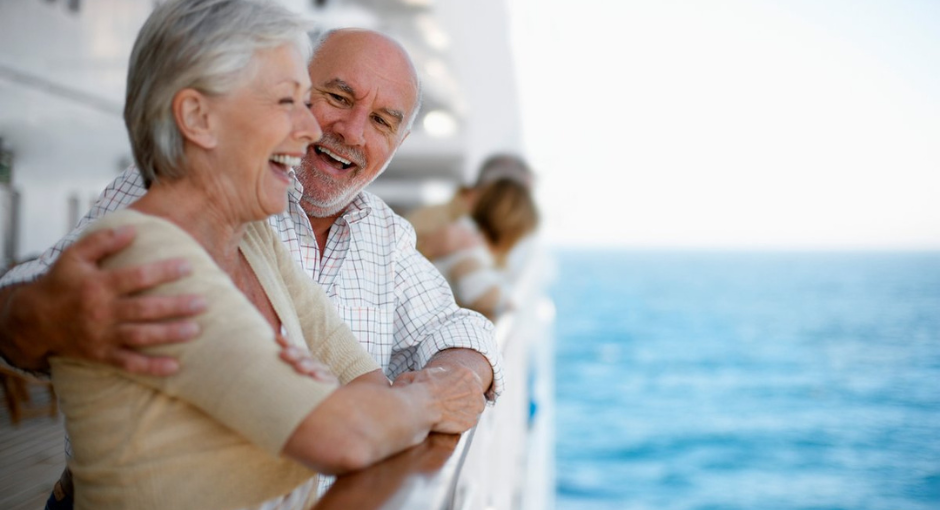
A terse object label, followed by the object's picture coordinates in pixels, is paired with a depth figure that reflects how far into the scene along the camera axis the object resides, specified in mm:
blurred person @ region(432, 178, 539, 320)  4191
